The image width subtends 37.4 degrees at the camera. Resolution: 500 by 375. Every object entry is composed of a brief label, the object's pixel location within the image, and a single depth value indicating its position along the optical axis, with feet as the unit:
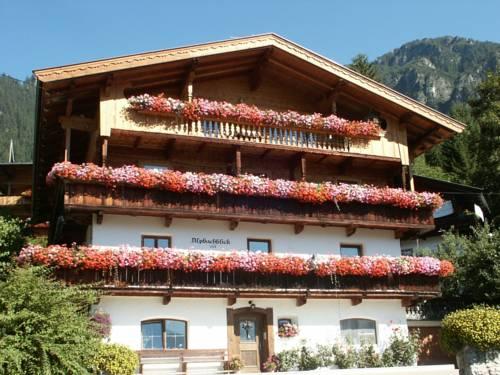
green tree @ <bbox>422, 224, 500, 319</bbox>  84.53
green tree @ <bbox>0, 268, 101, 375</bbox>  50.93
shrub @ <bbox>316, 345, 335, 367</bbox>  70.90
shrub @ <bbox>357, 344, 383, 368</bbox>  72.54
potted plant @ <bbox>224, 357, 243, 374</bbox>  68.13
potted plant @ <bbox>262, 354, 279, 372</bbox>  69.72
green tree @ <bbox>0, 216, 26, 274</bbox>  72.64
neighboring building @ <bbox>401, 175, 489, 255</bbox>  106.22
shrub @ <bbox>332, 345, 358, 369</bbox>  71.56
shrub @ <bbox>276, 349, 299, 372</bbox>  70.33
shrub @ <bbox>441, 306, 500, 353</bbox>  66.59
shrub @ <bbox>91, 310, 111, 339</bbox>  64.49
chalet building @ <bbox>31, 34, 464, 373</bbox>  67.92
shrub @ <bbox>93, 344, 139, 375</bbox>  60.75
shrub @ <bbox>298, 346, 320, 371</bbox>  70.49
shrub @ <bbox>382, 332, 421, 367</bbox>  73.87
